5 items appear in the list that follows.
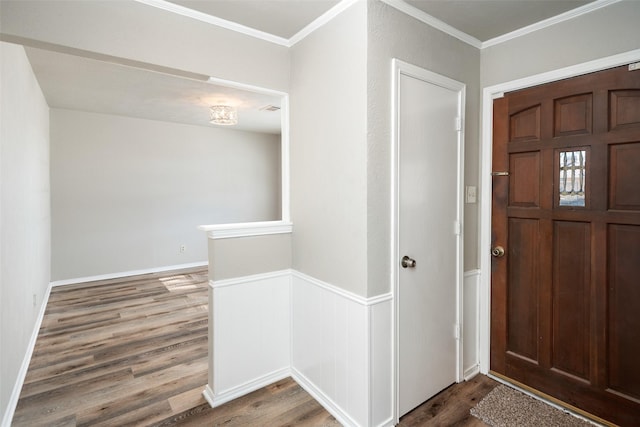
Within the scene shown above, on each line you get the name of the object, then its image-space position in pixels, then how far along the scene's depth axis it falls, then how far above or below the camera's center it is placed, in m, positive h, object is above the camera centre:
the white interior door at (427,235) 1.91 -0.19
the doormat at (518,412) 1.86 -1.25
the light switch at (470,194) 2.30 +0.08
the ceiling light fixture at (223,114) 4.04 +1.15
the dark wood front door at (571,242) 1.75 -0.23
